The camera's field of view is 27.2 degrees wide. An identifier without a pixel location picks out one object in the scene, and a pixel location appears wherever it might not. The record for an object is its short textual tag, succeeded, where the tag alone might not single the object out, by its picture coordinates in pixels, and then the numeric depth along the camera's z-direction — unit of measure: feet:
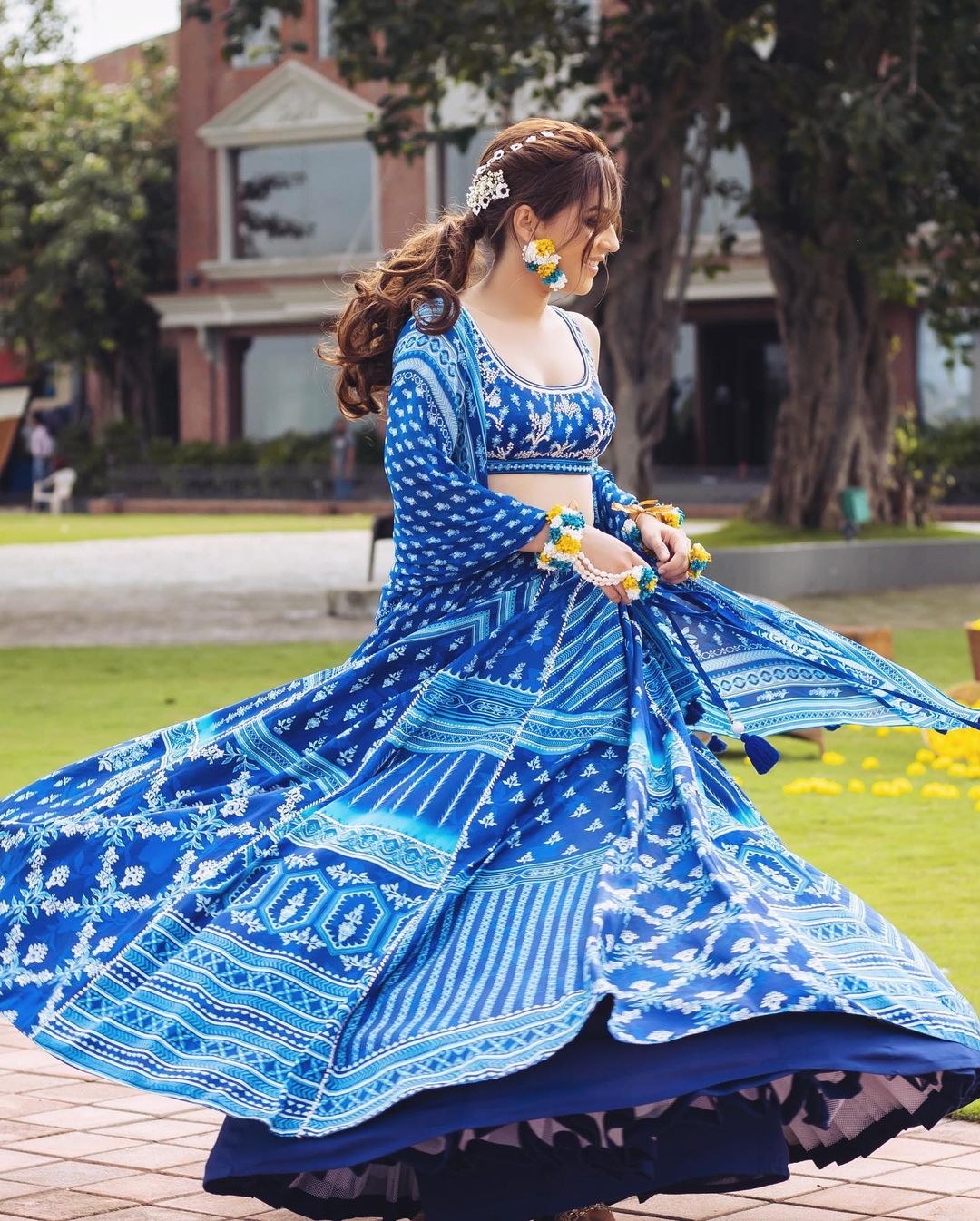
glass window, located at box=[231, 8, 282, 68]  123.54
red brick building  121.08
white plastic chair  124.88
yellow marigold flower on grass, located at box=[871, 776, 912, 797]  26.40
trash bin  63.87
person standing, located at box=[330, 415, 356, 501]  122.11
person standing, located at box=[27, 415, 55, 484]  132.36
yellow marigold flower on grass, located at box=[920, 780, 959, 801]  26.11
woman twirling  9.74
